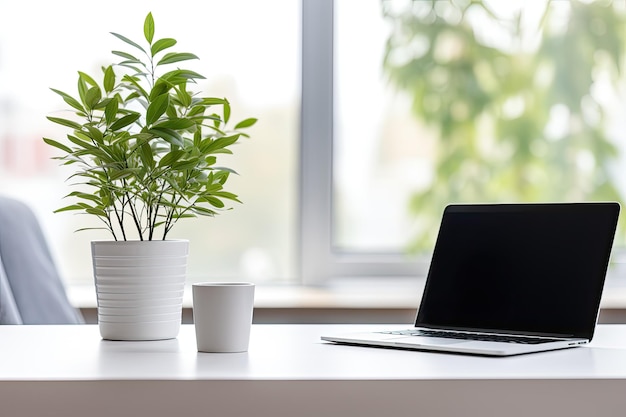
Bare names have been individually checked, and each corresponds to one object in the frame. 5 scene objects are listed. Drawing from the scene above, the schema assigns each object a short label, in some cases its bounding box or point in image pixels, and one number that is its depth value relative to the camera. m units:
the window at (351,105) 4.18
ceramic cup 2.23
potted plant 2.40
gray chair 3.13
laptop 2.37
